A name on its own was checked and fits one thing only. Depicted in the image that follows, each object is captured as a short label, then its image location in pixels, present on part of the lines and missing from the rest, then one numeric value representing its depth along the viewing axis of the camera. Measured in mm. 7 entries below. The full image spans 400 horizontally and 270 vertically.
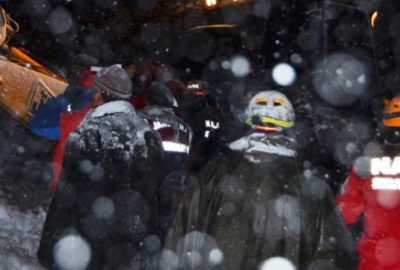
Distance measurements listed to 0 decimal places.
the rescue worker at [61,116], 3344
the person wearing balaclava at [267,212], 2365
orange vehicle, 5707
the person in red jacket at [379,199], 3270
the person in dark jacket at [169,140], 3441
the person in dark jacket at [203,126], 6465
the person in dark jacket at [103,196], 2816
